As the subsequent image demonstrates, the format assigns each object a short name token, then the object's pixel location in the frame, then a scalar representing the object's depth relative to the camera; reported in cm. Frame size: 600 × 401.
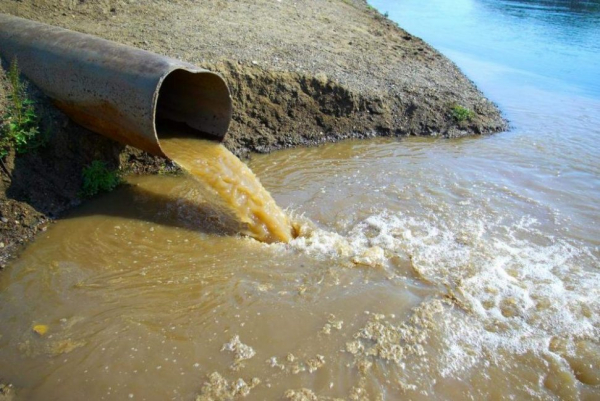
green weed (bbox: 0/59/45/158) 541
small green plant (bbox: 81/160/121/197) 588
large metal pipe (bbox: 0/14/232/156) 499
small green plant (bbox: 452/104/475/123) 899
